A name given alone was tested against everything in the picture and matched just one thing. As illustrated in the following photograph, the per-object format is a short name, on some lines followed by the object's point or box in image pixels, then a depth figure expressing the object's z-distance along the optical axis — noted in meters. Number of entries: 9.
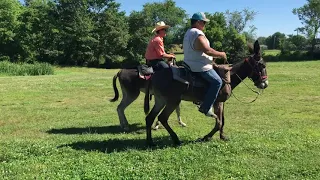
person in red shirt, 8.69
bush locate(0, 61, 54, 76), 32.66
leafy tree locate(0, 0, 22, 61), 51.47
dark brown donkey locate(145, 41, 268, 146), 7.00
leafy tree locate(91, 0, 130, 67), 52.53
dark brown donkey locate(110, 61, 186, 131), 9.15
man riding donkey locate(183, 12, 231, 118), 6.68
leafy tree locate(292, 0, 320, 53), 62.38
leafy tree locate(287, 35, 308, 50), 61.00
